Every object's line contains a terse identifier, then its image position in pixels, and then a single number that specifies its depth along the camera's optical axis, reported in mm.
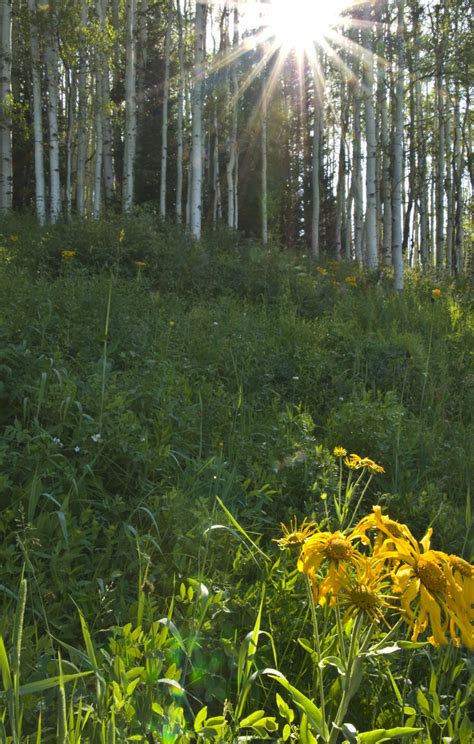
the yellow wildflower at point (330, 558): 1061
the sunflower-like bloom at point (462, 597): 1016
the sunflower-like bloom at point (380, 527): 1137
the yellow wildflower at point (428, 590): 989
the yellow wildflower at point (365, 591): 1037
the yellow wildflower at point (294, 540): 1369
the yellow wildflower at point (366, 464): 1966
